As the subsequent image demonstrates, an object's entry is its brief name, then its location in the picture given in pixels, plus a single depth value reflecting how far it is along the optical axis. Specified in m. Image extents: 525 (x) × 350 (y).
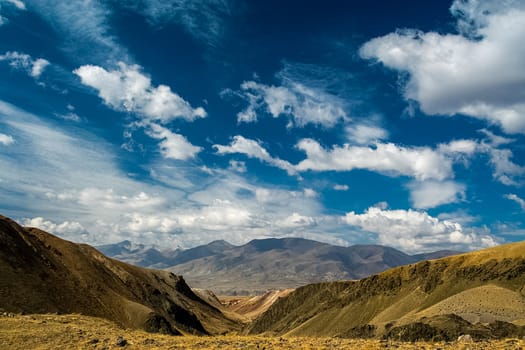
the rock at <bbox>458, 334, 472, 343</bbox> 34.63
